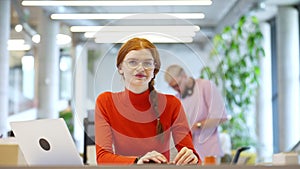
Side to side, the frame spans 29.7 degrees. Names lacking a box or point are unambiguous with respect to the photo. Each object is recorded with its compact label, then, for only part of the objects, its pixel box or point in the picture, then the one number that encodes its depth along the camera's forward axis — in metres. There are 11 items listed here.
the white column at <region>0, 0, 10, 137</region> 6.99
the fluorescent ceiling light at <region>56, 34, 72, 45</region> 8.39
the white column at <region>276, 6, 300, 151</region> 8.29
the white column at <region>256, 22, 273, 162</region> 9.46
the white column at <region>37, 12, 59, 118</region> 8.46
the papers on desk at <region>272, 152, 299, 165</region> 1.63
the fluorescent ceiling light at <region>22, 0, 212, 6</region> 6.47
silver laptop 1.43
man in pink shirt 1.75
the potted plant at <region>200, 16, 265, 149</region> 8.79
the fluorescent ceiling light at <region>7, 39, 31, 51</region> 7.73
